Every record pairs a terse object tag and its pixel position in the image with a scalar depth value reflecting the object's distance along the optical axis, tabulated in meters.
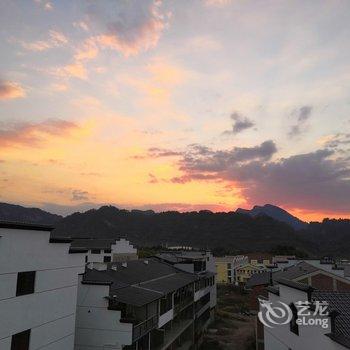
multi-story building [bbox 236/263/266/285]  102.56
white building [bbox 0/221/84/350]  15.62
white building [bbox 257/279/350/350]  15.72
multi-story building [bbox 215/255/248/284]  109.50
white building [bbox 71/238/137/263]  54.38
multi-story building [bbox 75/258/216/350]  23.09
